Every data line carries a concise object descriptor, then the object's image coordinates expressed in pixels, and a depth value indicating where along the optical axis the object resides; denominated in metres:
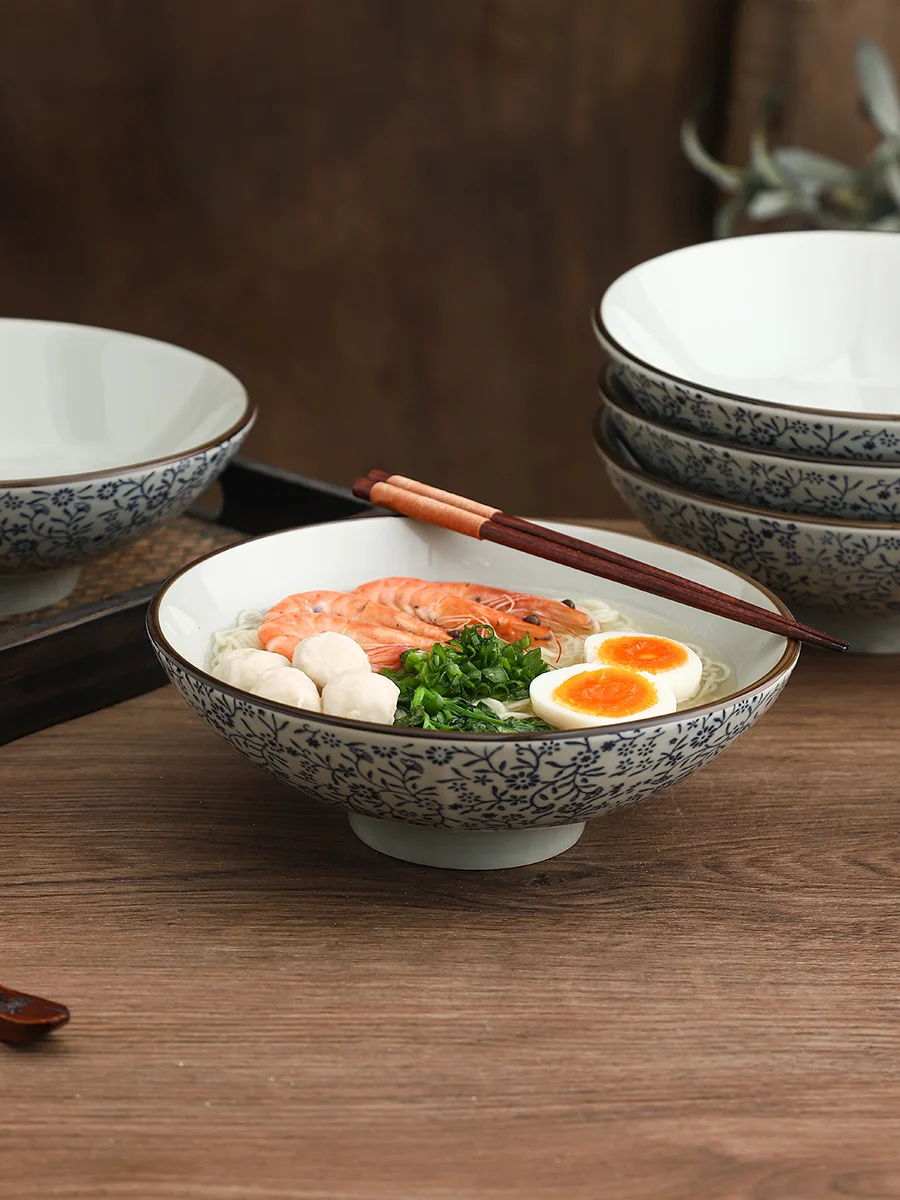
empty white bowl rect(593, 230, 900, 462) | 1.48
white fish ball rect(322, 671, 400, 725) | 1.19
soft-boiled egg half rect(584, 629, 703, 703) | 1.25
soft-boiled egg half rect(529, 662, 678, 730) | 1.22
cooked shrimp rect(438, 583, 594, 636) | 1.31
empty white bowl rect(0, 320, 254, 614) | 1.38
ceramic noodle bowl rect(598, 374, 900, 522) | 1.34
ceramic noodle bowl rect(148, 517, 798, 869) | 1.16
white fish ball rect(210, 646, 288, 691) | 1.22
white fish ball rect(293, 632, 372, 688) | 1.23
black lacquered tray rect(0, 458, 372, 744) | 1.32
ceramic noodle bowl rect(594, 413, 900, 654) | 1.34
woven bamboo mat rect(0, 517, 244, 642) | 1.45
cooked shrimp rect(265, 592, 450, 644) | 1.30
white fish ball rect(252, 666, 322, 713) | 1.20
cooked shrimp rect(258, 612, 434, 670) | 1.27
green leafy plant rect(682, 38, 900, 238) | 2.07
